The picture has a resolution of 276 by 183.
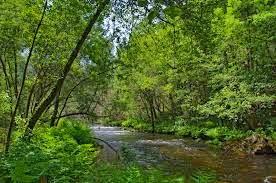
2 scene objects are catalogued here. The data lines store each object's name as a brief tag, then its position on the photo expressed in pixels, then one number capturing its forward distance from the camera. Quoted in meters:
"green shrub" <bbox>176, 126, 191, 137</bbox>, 21.90
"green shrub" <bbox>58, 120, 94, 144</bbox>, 13.88
